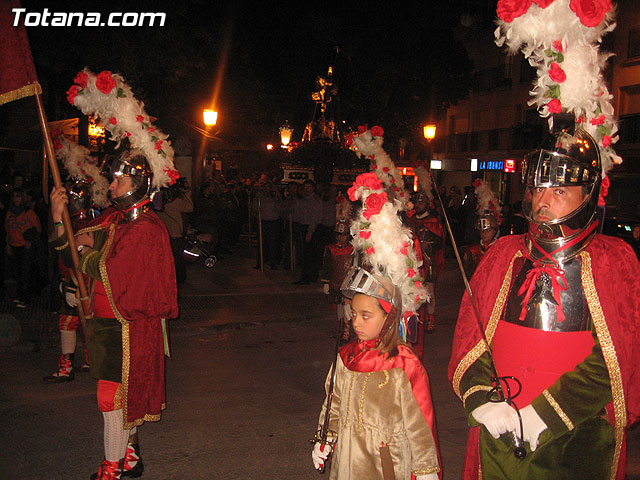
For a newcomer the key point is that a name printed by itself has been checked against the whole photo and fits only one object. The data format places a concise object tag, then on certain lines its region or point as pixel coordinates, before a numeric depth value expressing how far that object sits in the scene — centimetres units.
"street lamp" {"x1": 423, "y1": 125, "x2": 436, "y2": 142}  1955
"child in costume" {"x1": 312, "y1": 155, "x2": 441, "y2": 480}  316
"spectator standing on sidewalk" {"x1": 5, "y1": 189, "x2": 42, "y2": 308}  958
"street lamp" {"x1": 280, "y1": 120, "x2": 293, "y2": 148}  2062
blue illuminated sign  3144
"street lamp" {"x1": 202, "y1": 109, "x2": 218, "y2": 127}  1410
